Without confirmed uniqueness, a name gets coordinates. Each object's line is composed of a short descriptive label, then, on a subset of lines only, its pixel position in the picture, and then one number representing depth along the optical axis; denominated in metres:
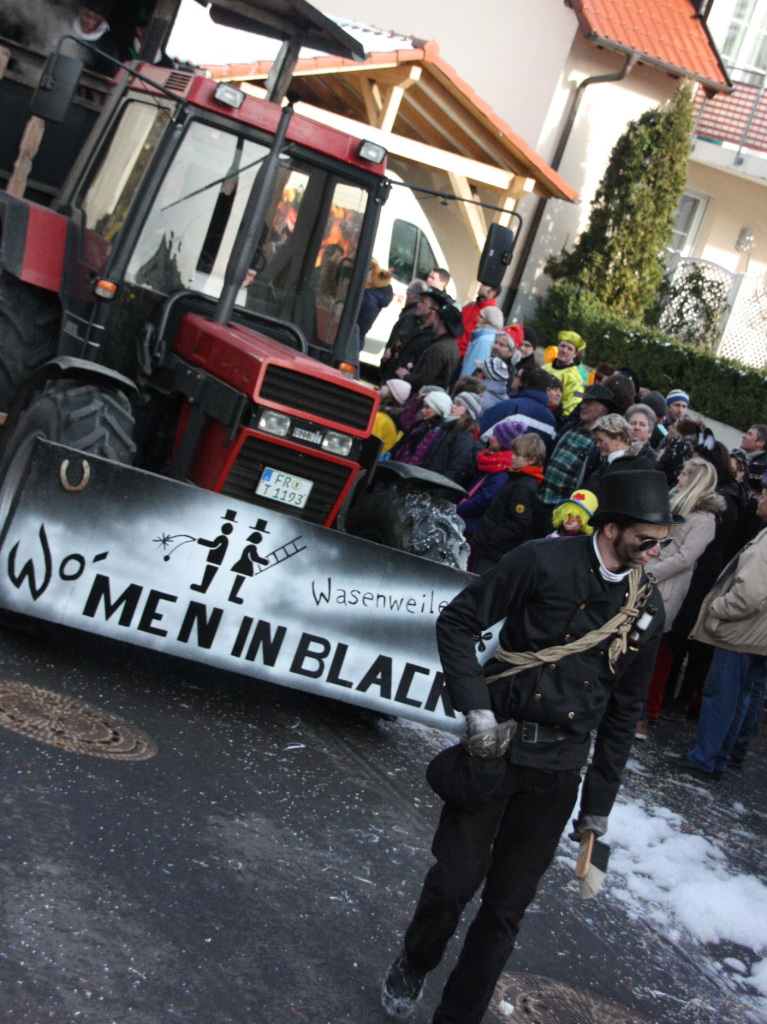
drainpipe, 23.19
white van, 17.70
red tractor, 7.01
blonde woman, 9.12
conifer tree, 22.23
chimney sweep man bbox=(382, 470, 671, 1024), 4.27
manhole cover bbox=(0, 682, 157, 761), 5.79
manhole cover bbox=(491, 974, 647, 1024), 4.84
